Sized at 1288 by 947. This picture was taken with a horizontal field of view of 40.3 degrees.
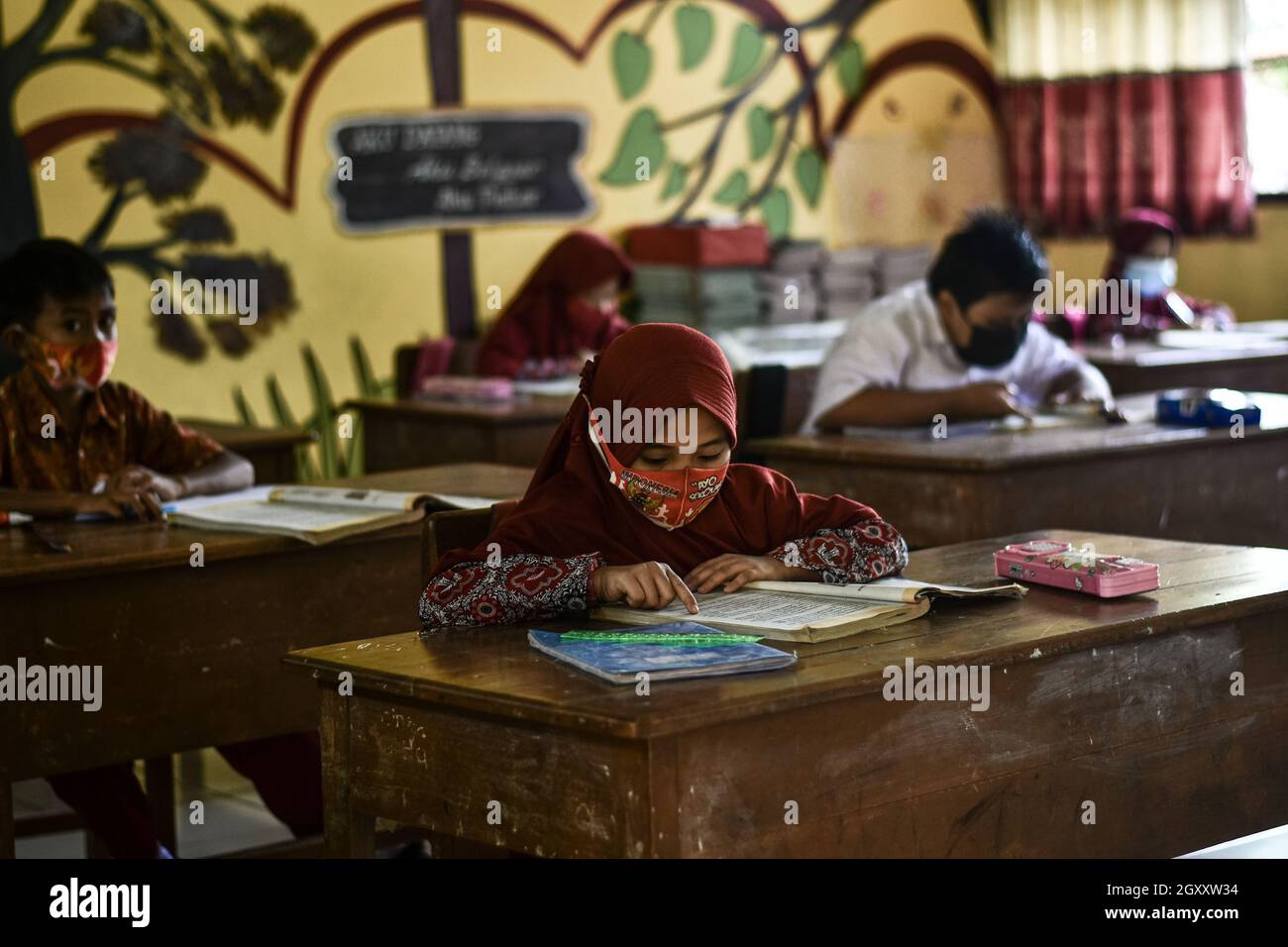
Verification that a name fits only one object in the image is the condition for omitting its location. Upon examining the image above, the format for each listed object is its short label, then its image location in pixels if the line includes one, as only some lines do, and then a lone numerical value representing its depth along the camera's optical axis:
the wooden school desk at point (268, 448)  4.33
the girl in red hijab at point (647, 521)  2.14
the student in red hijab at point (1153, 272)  6.52
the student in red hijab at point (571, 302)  5.80
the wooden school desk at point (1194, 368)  5.32
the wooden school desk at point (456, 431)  4.64
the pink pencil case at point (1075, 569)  2.19
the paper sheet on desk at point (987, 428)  3.92
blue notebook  1.79
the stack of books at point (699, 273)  6.97
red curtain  7.06
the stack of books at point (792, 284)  7.24
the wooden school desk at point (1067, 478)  3.51
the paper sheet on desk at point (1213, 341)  5.73
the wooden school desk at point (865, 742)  1.72
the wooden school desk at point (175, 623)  2.65
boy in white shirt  3.91
